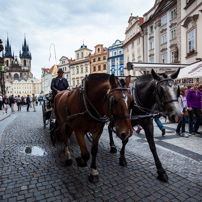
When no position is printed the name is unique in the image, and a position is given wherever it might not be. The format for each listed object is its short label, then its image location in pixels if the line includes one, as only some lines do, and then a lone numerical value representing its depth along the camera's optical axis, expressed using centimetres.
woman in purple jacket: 659
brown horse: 230
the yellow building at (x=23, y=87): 12550
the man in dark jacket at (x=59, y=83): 522
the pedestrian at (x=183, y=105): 652
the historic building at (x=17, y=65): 13281
